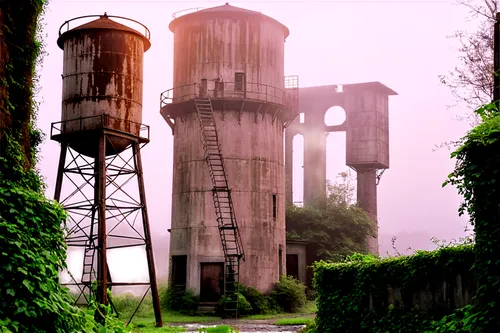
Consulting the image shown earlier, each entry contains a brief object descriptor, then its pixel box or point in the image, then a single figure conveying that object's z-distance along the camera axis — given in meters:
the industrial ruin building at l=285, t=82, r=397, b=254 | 50.12
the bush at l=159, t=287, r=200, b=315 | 33.00
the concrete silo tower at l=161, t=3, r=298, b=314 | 34.16
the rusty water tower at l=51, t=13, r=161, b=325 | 26.28
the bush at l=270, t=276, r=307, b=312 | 34.47
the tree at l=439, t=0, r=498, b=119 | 23.75
